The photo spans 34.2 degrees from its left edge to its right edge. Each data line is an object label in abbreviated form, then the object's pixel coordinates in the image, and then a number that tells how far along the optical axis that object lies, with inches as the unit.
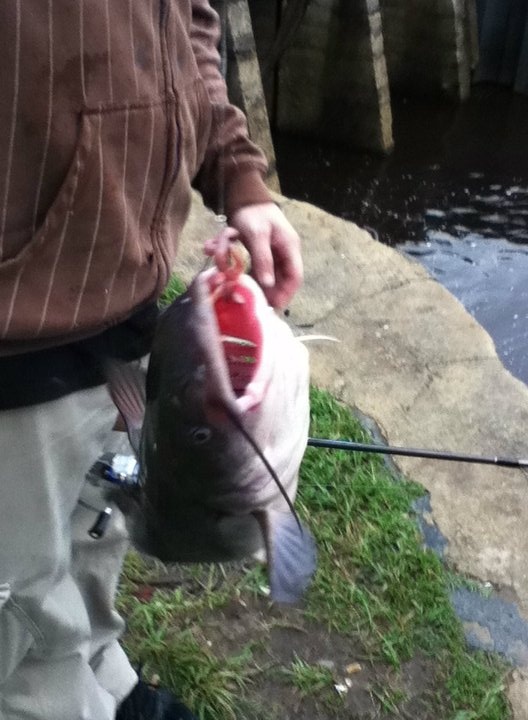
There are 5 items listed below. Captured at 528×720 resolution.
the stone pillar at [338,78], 317.4
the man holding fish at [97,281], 44.0
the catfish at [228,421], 40.1
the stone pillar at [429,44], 371.6
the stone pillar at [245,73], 231.5
